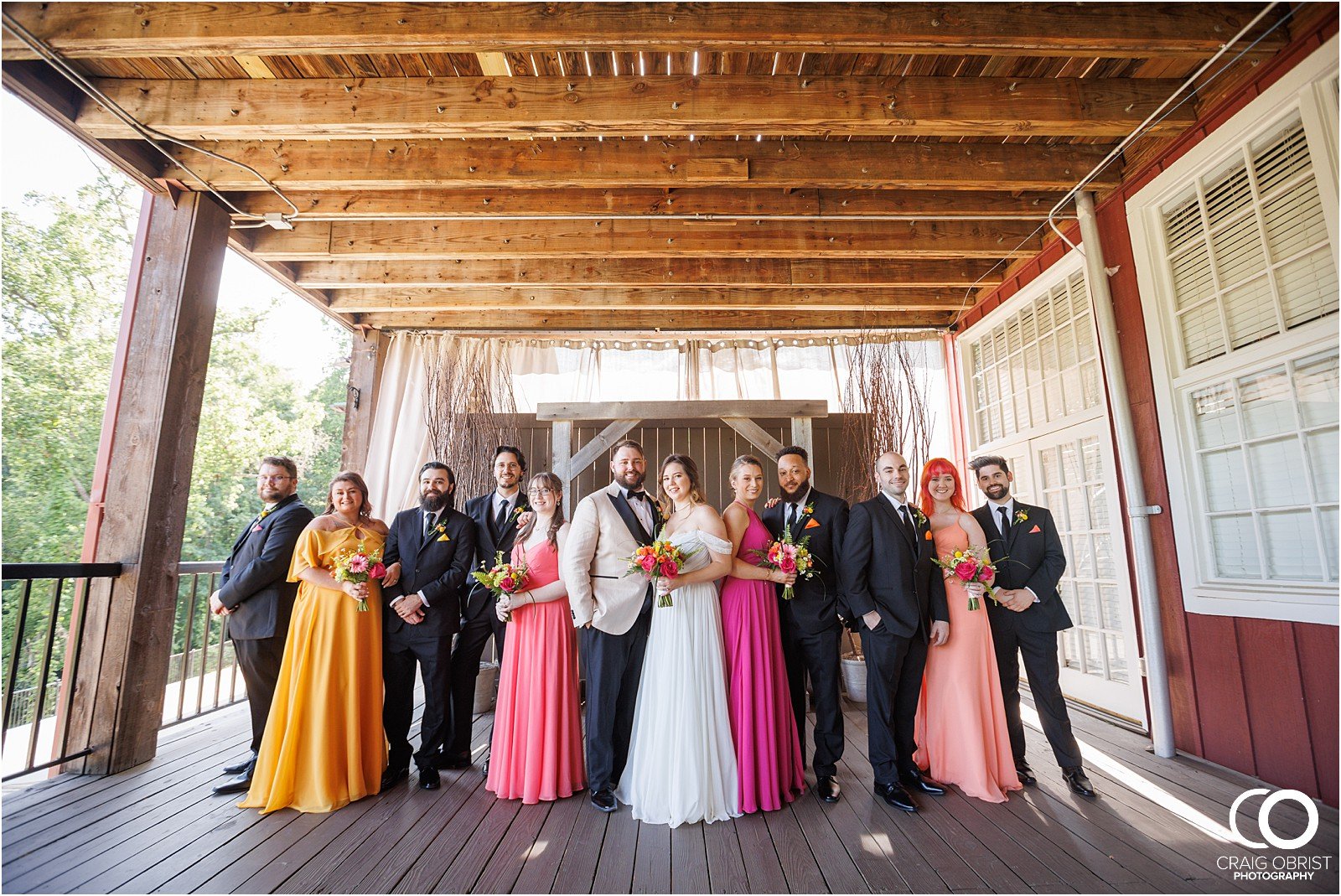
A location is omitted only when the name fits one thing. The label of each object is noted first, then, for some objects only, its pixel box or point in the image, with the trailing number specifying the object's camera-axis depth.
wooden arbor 4.84
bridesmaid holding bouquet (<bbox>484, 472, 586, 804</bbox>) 2.82
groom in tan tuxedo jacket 2.78
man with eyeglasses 3.08
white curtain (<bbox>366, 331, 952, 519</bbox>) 6.27
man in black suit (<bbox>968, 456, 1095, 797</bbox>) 2.98
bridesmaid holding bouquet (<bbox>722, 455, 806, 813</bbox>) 2.70
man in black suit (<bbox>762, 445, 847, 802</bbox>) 2.85
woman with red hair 2.88
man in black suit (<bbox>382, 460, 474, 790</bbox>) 3.03
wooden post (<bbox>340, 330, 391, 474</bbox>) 6.00
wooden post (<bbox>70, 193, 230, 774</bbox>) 3.24
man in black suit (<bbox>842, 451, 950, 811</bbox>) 2.84
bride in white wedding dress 2.58
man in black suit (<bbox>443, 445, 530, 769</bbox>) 3.25
